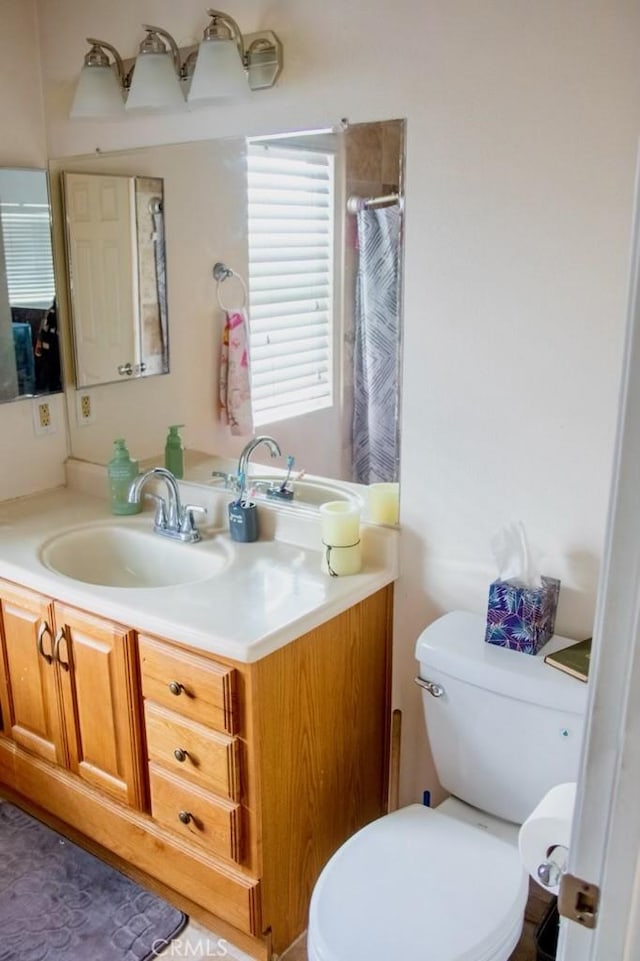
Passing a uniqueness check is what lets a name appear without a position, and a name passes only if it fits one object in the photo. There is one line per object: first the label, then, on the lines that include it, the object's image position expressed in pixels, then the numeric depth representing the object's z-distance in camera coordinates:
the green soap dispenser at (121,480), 2.38
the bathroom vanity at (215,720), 1.69
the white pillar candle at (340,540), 1.87
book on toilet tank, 1.57
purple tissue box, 1.65
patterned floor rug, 1.84
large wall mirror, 1.84
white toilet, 1.41
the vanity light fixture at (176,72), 1.88
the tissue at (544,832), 1.00
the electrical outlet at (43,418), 2.54
